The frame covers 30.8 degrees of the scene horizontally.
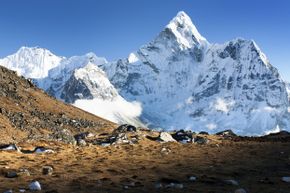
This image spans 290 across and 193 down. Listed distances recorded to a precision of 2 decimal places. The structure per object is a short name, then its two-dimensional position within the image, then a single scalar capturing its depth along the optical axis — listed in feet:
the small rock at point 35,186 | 91.77
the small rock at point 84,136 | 247.50
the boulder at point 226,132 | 314.06
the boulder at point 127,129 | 277.21
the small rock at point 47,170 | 107.91
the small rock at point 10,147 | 150.78
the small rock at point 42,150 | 149.79
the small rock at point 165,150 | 154.20
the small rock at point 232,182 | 102.93
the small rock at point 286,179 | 108.25
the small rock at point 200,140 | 199.10
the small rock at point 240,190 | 91.35
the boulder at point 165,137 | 214.28
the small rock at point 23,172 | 106.11
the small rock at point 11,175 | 103.65
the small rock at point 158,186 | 97.39
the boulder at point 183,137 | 216.25
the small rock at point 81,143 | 188.81
